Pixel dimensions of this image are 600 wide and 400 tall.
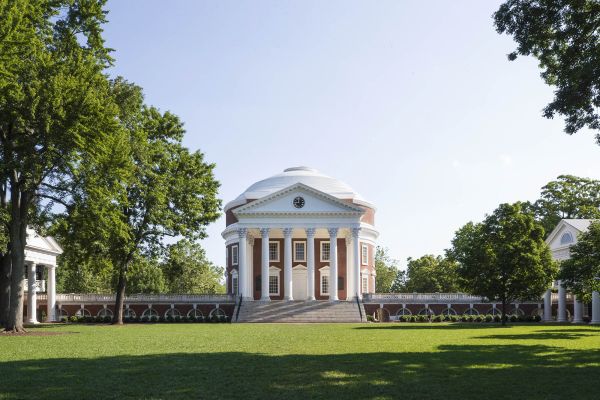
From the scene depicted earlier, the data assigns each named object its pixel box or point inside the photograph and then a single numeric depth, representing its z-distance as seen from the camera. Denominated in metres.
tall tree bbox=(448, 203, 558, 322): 47.38
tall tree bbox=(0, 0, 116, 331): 29.09
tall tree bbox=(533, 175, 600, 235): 80.81
